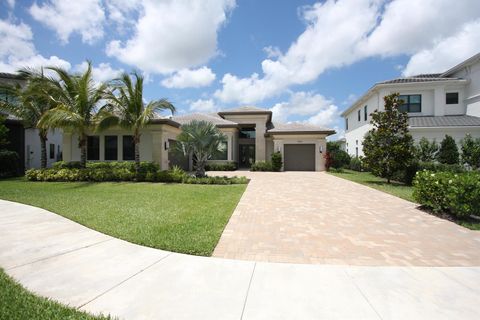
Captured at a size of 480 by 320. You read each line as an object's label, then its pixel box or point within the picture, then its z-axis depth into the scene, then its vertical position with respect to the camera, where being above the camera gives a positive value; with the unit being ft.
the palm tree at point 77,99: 49.73 +11.94
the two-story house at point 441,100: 67.31 +16.63
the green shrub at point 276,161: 79.77 -1.31
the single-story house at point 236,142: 62.34 +4.49
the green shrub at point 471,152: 58.05 +1.20
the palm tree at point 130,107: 49.93 +10.24
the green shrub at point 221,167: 80.74 -3.27
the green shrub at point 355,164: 80.65 -2.35
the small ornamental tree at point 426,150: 62.03 +1.73
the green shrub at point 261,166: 80.18 -2.95
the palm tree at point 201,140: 50.98 +3.42
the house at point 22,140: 63.72 +4.35
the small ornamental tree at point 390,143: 47.88 +2.82
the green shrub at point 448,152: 62.18 +1.26
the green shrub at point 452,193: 22.61 -3.42
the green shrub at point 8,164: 55.83 -1.63
